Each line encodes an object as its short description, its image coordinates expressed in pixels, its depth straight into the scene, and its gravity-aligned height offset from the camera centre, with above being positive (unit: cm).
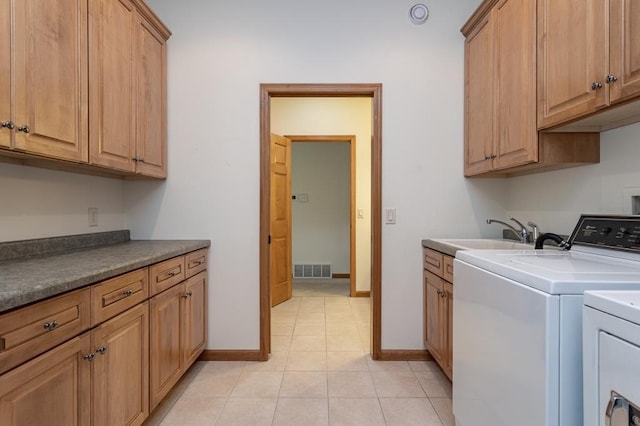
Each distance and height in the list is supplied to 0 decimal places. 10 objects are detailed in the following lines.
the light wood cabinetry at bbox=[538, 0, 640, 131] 118 +61
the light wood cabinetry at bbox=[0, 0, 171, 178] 123 +60
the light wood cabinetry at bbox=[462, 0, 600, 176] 170 +65
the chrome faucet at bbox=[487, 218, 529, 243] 206 -14
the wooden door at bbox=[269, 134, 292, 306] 377 -8
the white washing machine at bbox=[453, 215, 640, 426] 88 -34
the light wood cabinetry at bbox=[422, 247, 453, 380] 195 -61
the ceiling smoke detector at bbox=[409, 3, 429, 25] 241 +146
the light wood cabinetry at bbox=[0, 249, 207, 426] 92 -52
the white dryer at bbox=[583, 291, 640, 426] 67 -32
